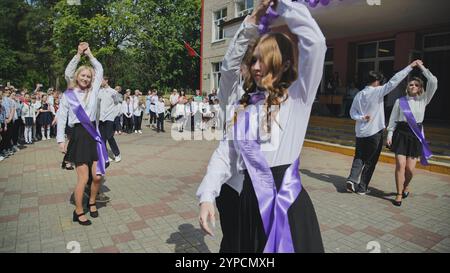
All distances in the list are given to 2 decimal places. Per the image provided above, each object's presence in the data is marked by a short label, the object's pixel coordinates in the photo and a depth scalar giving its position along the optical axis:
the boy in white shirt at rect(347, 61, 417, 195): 5.82
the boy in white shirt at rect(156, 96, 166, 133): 15.10
